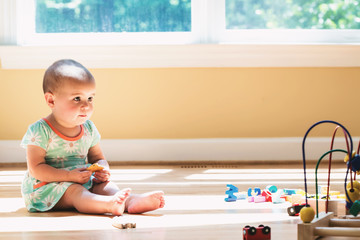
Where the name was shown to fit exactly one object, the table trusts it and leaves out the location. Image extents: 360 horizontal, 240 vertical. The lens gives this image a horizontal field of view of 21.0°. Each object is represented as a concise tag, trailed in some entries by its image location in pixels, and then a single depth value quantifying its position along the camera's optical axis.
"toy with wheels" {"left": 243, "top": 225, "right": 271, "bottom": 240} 2.37
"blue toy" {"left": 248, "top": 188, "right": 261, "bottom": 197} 3.01
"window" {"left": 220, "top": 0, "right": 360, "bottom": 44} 4.09
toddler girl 2.85
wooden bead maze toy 2.38
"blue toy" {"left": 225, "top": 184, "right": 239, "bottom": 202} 2.95
